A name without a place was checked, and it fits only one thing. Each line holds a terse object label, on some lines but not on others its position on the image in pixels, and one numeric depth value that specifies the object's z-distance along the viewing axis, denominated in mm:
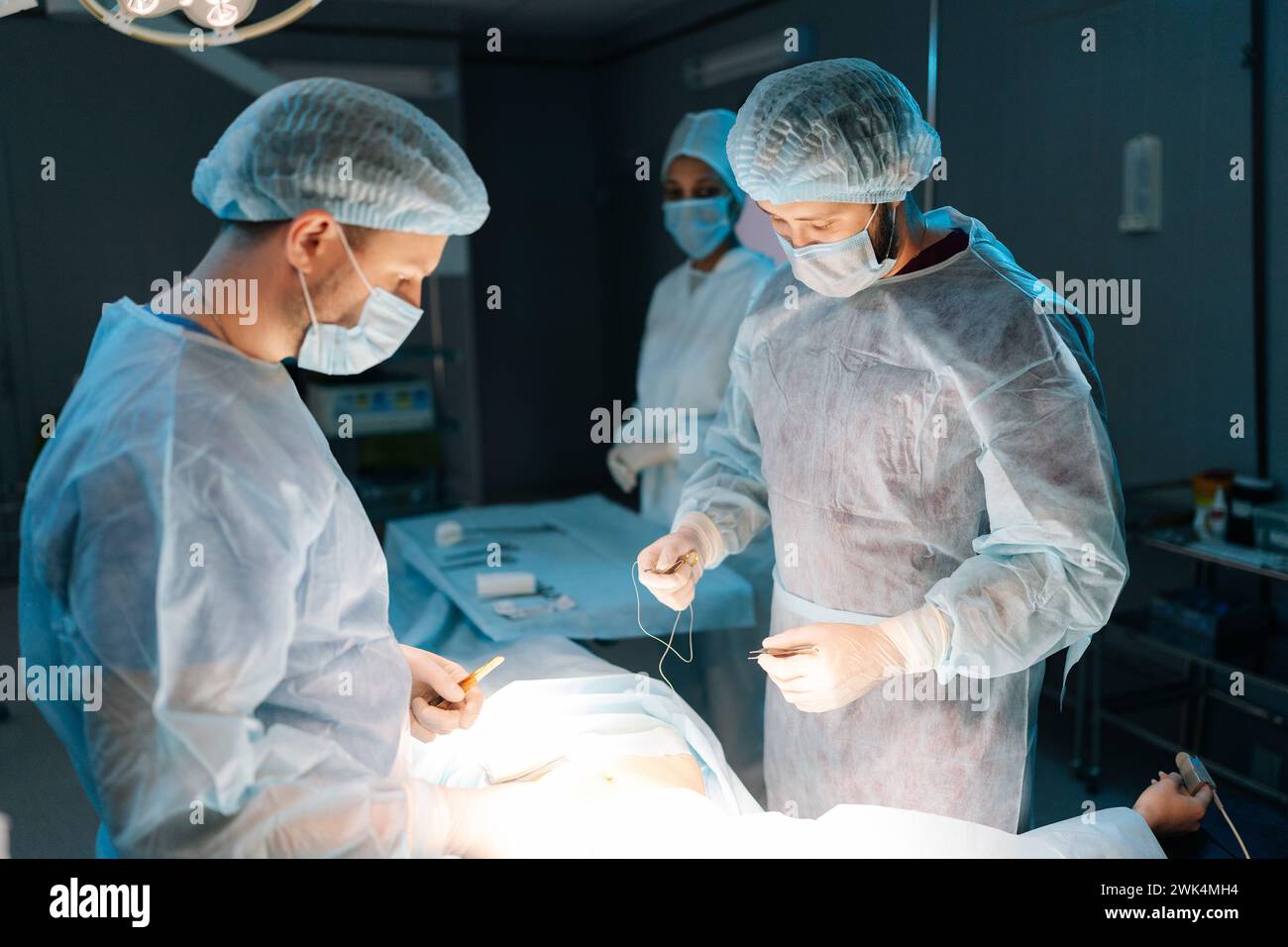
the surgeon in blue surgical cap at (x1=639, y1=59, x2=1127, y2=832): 1412
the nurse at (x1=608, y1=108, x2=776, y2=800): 2990
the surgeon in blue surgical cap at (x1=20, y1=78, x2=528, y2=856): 1051
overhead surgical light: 1519
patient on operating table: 1325
